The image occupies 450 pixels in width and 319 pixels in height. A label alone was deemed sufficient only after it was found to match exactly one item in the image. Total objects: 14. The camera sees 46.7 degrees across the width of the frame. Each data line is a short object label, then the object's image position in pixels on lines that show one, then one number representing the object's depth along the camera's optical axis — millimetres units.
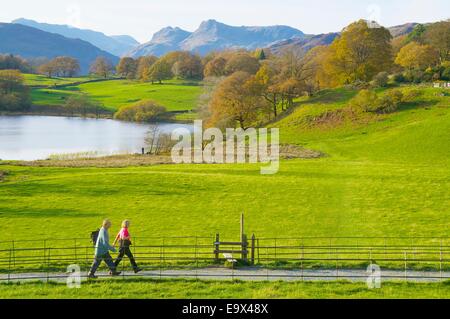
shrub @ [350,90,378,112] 89125
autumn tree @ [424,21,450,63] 113062
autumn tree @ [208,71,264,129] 93625
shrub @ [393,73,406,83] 105000
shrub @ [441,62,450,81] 101875
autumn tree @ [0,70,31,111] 161375
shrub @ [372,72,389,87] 102062
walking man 23609
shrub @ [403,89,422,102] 91312
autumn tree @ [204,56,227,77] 166750
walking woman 24453
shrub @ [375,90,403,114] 88500
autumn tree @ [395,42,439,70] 105375
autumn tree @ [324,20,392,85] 106562
